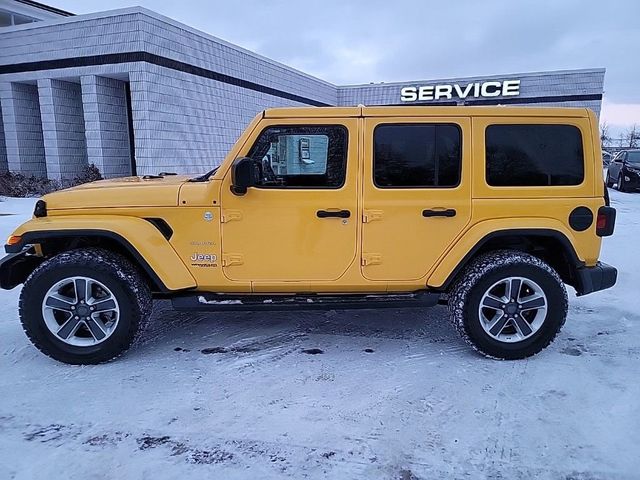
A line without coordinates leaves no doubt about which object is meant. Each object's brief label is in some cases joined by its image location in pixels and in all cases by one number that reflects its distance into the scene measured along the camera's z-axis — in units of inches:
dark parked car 731.4
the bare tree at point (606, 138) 2769.9
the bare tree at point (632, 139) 2586.4
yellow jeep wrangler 140.3
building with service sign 569.3
